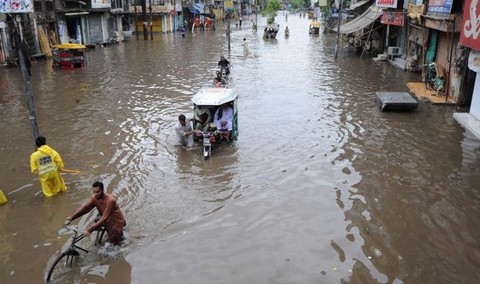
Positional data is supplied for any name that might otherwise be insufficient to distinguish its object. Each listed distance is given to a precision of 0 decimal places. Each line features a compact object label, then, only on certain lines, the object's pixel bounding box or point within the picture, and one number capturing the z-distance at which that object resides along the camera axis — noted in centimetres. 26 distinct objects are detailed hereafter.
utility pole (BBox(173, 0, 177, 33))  5990
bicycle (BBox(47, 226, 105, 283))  679
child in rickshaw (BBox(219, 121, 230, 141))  1302
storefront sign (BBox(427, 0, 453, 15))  1766
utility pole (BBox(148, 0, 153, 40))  5189
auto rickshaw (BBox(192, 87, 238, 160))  1256
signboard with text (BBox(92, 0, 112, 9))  4128
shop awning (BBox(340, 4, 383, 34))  3132
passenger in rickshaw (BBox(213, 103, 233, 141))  1311
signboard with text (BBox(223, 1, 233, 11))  7282
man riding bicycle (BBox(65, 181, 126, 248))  711
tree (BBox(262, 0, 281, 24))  7986
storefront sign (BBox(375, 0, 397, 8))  2791
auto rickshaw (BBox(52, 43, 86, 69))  2591
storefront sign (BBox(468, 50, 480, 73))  1443
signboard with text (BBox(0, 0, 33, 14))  877
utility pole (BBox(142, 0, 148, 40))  4821
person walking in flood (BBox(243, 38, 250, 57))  3356
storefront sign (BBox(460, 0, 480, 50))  1405
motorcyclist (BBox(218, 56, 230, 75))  2281
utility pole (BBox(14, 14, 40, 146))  911
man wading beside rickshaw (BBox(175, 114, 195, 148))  1253
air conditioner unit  2945
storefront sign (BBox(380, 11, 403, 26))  2716
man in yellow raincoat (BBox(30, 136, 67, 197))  909
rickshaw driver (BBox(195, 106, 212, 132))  1316
